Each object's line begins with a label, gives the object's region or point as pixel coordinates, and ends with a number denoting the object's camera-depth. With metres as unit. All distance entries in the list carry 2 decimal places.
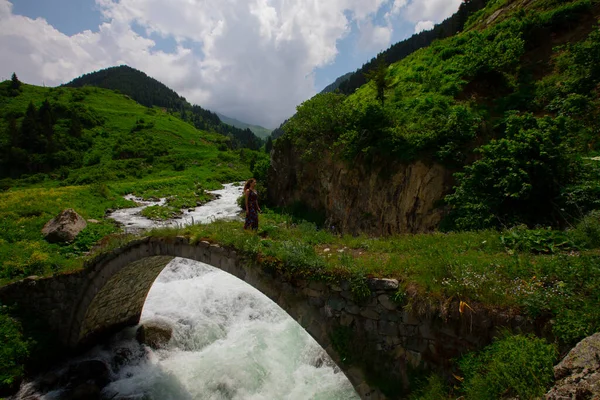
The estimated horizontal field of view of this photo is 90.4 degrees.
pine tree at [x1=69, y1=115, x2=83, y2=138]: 52.45
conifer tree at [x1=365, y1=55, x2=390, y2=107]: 16.53
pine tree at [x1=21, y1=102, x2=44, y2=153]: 45.53
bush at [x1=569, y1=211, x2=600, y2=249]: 4.92
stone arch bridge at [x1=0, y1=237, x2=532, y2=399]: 4.34
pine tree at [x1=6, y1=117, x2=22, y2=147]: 45.16
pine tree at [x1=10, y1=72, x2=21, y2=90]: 65.25
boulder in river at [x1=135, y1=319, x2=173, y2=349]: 11.96
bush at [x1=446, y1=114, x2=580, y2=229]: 7.16
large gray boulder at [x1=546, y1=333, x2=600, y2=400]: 2.72
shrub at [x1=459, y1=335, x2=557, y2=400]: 3.24
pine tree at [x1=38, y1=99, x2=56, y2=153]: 46.00
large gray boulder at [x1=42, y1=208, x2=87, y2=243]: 15.57
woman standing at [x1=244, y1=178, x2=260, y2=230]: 8.33
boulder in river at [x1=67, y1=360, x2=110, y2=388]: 10.20
